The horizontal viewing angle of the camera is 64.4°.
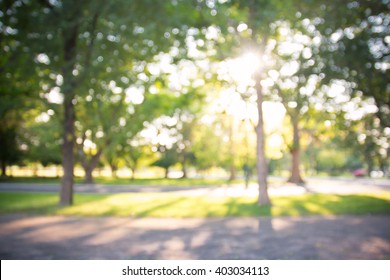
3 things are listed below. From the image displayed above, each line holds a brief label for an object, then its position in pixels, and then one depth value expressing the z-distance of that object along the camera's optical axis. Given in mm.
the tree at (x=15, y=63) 9484
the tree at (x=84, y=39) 9111
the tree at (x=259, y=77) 15070
